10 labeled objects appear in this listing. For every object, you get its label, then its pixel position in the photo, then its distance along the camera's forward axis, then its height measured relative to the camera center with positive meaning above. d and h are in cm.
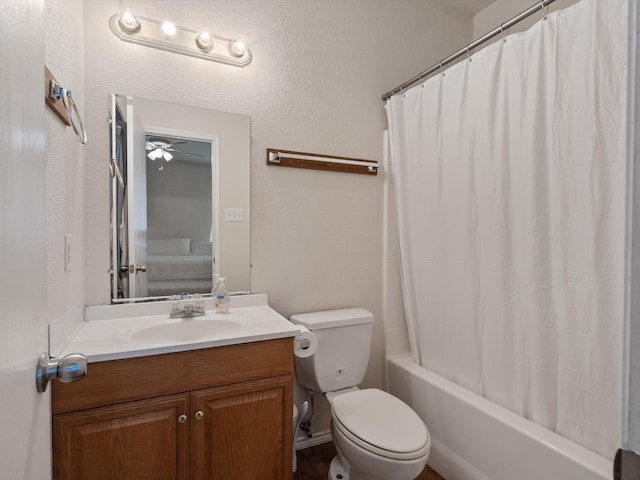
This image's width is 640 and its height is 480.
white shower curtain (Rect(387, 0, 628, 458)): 114 +7
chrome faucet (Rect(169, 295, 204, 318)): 156 -33
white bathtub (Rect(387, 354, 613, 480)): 120 -84
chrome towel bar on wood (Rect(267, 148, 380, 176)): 183 +43
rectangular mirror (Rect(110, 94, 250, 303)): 155 +18
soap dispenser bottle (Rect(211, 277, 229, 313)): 165 -30
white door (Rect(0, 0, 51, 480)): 44 +0
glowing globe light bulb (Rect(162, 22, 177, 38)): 154 +95
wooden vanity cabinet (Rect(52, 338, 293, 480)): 108 -63
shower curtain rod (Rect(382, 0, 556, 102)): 130 +88
